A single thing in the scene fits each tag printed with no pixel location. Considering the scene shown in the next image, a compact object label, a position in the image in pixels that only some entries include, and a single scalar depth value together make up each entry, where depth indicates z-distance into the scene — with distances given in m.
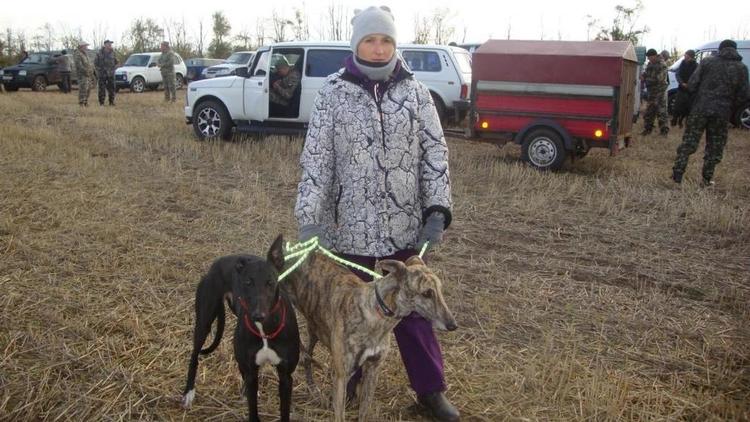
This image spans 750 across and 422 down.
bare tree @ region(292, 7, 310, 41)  41.66
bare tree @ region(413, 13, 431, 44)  32.94
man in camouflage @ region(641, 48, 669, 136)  13.29
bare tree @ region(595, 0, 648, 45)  27.30
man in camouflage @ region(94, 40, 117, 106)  18.47
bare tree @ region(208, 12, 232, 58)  45.12
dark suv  23.23
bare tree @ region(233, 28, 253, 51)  45.93
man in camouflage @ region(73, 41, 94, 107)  18.36
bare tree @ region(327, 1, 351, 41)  38.59
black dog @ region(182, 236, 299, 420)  2.60
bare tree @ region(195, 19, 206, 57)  48.03
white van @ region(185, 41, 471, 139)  10.81
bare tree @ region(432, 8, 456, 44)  34.41
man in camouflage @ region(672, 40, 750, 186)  8.51
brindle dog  2.62
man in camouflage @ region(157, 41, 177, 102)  19.69
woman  2.86
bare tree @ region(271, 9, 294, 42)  42.88
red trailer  9.02
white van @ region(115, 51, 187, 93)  25.16
